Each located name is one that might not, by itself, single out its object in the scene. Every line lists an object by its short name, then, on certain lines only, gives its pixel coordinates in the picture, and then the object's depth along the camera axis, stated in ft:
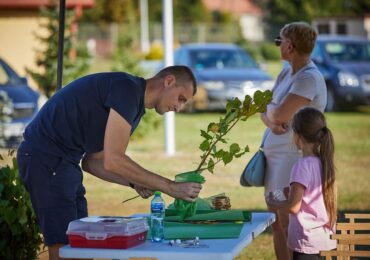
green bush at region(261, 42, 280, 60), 219.41
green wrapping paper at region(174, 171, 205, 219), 20.26
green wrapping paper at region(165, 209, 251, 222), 21.02
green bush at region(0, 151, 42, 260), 25.41
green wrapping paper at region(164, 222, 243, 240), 19.67
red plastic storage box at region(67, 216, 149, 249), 18.42
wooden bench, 21.23
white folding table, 17.80
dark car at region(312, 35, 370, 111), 92.79
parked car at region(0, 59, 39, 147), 61.38
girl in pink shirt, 23.70
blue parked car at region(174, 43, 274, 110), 91.98
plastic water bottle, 19.57
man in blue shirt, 19.98
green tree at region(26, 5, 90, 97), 81.97
